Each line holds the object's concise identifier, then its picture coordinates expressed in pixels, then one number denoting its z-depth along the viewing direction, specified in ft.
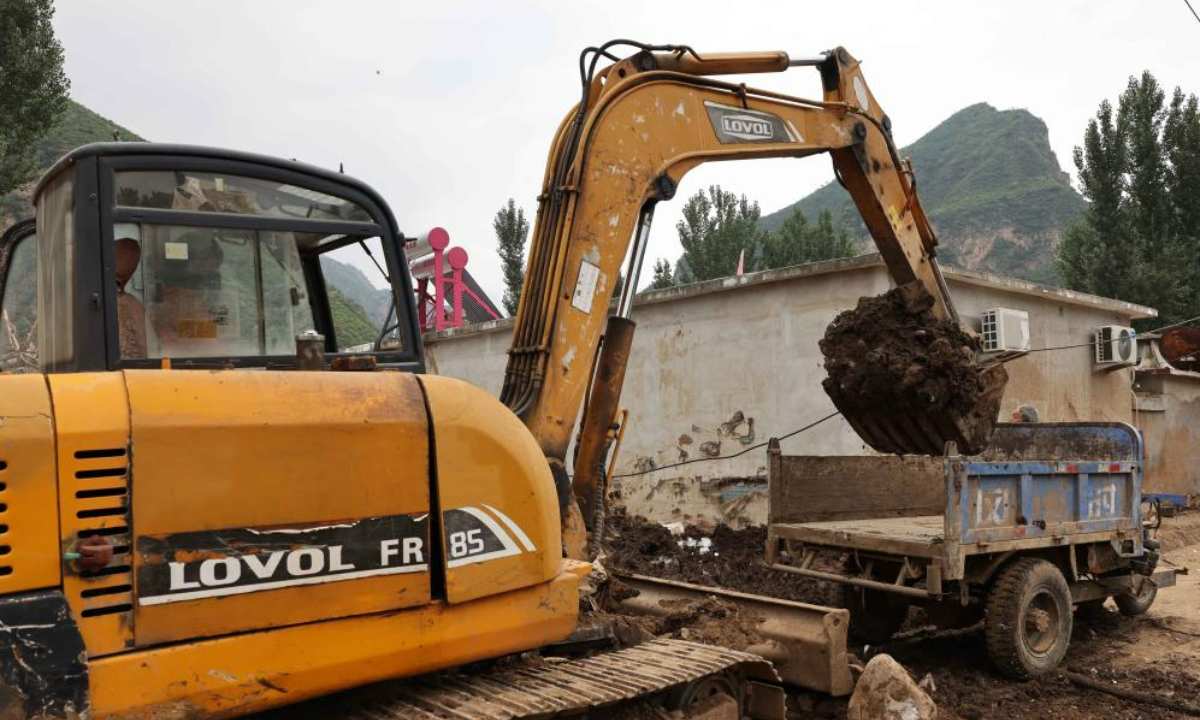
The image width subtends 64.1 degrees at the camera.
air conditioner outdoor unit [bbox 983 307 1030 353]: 39.27
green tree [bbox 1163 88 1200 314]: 83.92
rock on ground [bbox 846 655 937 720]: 15.28
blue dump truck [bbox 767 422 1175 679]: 20.81
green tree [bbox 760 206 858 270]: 120.67
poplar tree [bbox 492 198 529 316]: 109.81
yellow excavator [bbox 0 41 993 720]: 8.73
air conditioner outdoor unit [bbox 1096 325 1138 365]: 47.75
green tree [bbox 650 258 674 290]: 120.57
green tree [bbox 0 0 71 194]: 54.24
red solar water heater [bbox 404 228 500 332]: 60.64
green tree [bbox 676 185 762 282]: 120.16
